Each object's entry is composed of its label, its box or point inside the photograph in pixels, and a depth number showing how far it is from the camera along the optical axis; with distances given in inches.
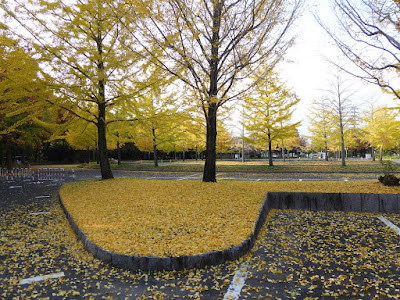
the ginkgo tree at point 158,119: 447.5
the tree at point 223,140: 1059.3
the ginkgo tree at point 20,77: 353.1
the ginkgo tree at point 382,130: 945.5
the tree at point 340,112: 786.2
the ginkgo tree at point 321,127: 1026.7
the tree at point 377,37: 275.6
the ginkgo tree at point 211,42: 325.4
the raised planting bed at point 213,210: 133.7
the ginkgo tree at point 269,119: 758.5
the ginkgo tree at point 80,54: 382.0
